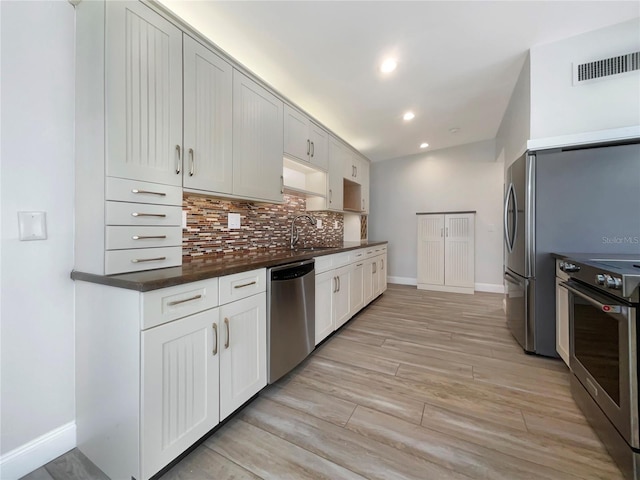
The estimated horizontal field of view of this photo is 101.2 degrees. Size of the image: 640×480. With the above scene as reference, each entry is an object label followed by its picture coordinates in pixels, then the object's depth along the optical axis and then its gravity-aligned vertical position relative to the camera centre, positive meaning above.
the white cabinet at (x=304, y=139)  2.51 +1.07
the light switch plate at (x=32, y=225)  1.19 +0.07
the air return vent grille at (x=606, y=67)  1.98 +1.34
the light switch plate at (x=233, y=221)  2.24 +0.17
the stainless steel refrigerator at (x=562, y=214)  1.97 +0.20
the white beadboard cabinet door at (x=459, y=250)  4.54 -0.19
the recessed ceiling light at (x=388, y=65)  2.32 +1.58
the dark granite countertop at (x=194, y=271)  1.07 -0.16
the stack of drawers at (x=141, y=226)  1.23 +0.08
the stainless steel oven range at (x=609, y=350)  1.13 -0.57
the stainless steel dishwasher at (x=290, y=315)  1.74 -0.55
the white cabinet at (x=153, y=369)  1.06 -0.59
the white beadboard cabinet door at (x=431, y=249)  4.77 -0.18
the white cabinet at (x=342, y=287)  2.38 -0.52
